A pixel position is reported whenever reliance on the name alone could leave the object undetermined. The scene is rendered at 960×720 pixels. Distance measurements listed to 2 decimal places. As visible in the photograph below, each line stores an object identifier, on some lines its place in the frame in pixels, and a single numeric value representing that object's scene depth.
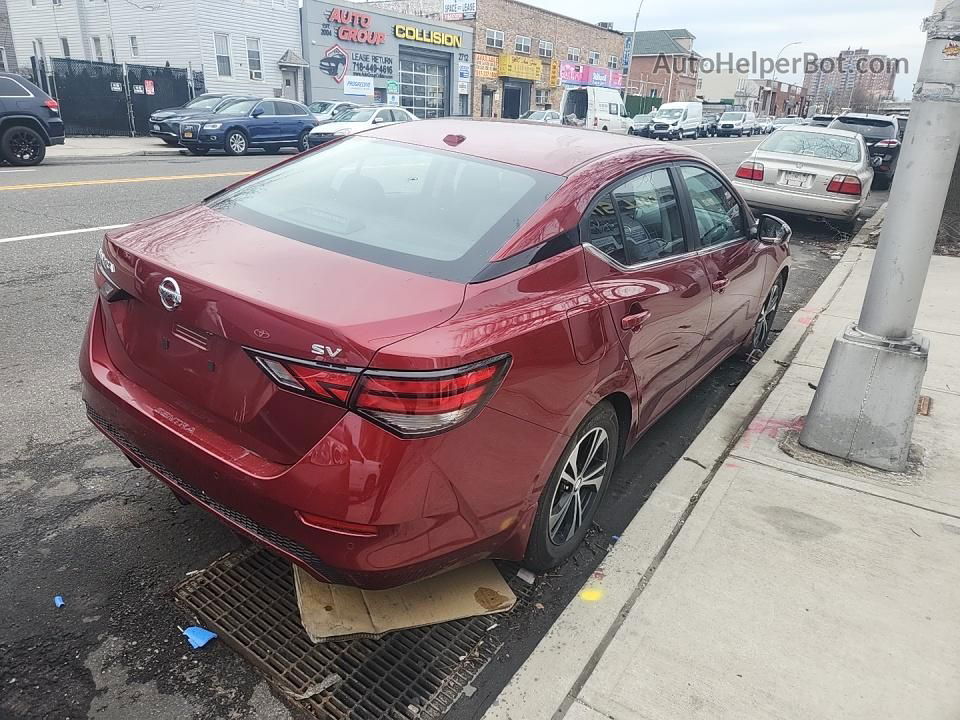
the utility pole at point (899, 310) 3.35
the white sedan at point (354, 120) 18.77
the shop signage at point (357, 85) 33.06
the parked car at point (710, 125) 43.16
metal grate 2.28
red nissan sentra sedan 1.98
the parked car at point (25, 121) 12.99
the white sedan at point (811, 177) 9.96
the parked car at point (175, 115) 18.34
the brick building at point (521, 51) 41.94
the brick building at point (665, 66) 71.31
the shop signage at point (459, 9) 40.94
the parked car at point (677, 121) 37.34
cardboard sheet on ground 2.50
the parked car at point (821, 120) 18.31
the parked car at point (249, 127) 17.62
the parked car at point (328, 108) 22.58
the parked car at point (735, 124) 44.56
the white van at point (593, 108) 34.19
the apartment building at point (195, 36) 27.97
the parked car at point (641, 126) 37.91
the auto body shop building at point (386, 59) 31.73
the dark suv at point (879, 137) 16.12
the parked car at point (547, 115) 30.82
